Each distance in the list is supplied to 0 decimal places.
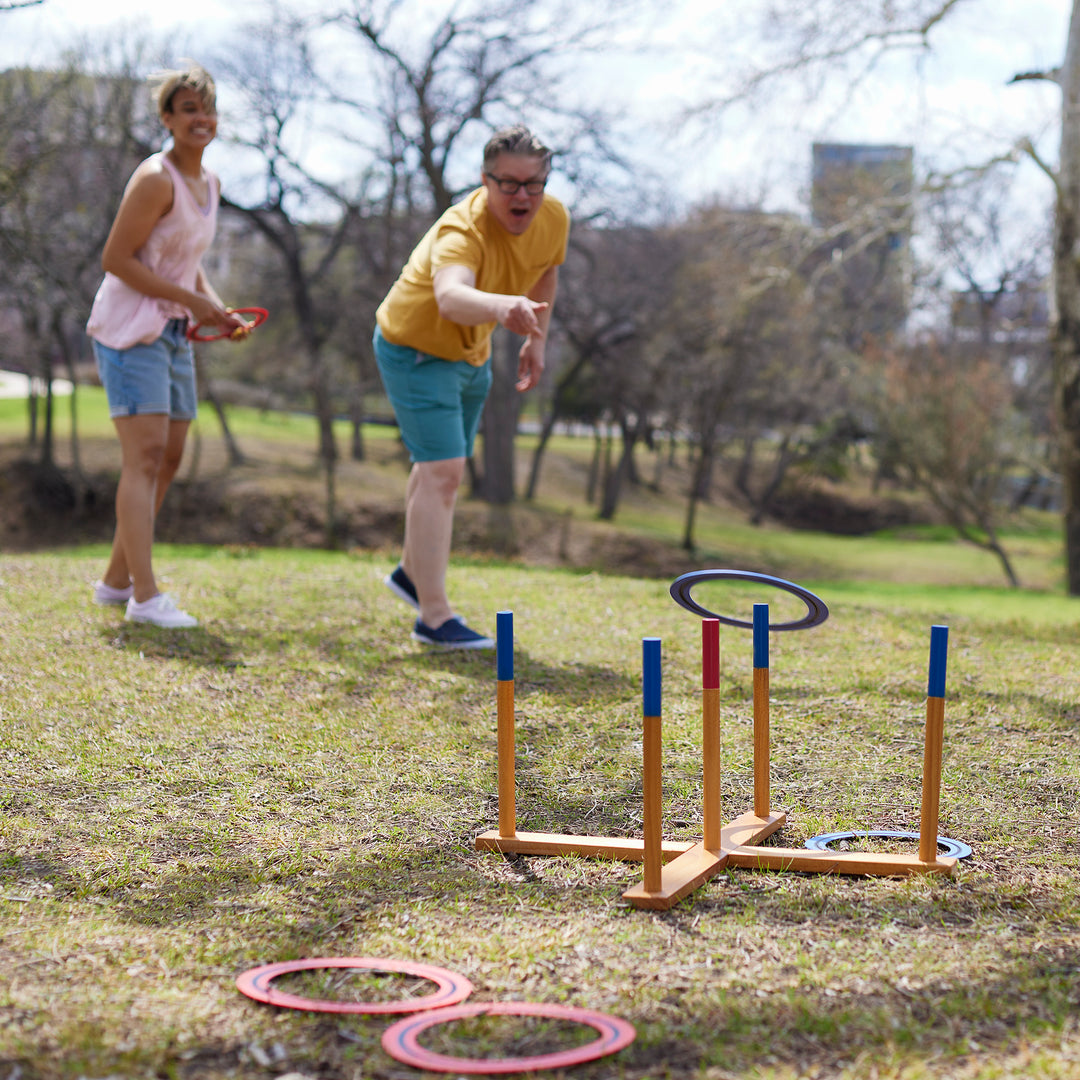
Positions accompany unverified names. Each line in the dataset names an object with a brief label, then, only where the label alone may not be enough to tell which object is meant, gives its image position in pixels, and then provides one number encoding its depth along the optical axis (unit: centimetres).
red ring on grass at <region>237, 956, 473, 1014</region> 190
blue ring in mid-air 283
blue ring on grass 268
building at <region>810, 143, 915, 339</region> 1556
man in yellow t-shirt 428
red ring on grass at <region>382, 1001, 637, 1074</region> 169
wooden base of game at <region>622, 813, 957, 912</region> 248
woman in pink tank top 457
